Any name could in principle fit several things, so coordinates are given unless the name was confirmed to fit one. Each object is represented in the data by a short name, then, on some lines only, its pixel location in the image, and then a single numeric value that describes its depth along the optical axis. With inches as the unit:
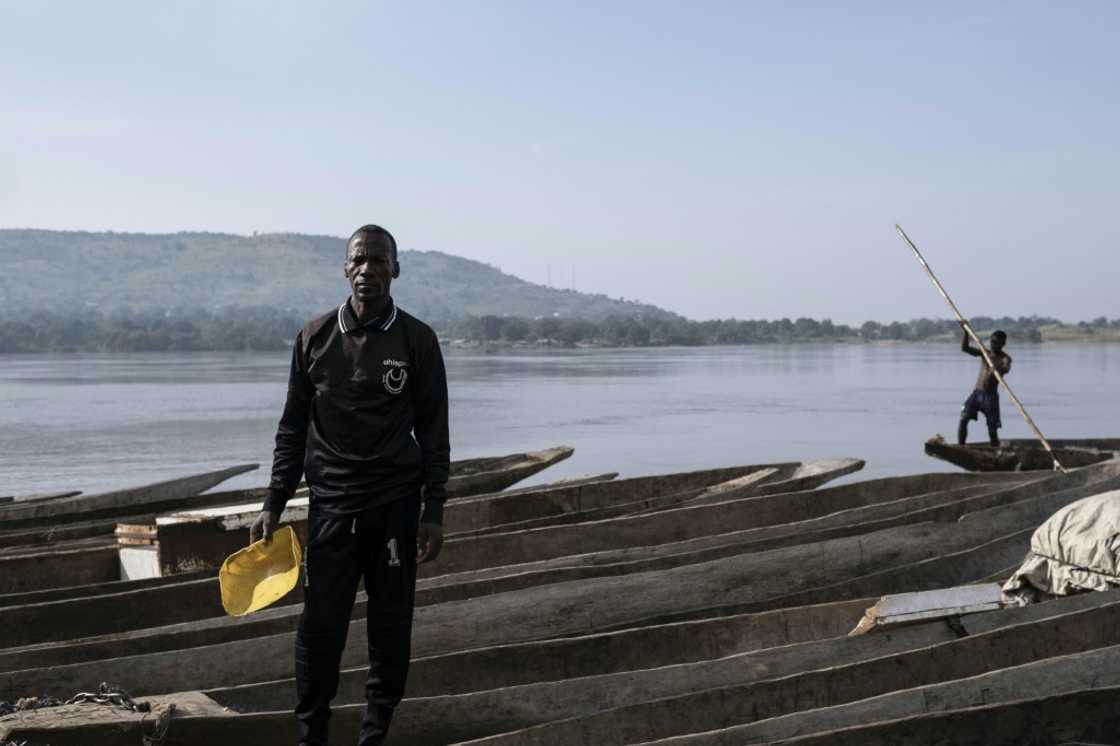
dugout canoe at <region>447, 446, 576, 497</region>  401.4
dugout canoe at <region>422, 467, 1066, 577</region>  254.2
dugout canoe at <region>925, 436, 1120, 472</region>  445.1
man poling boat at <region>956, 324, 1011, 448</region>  509.4
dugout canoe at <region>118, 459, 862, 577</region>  271.6
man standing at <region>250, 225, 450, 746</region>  149.6
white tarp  203.0
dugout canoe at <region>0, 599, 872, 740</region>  177.8
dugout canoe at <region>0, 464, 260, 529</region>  364.2
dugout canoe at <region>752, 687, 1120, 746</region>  149.6
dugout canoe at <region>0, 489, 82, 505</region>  414.9
